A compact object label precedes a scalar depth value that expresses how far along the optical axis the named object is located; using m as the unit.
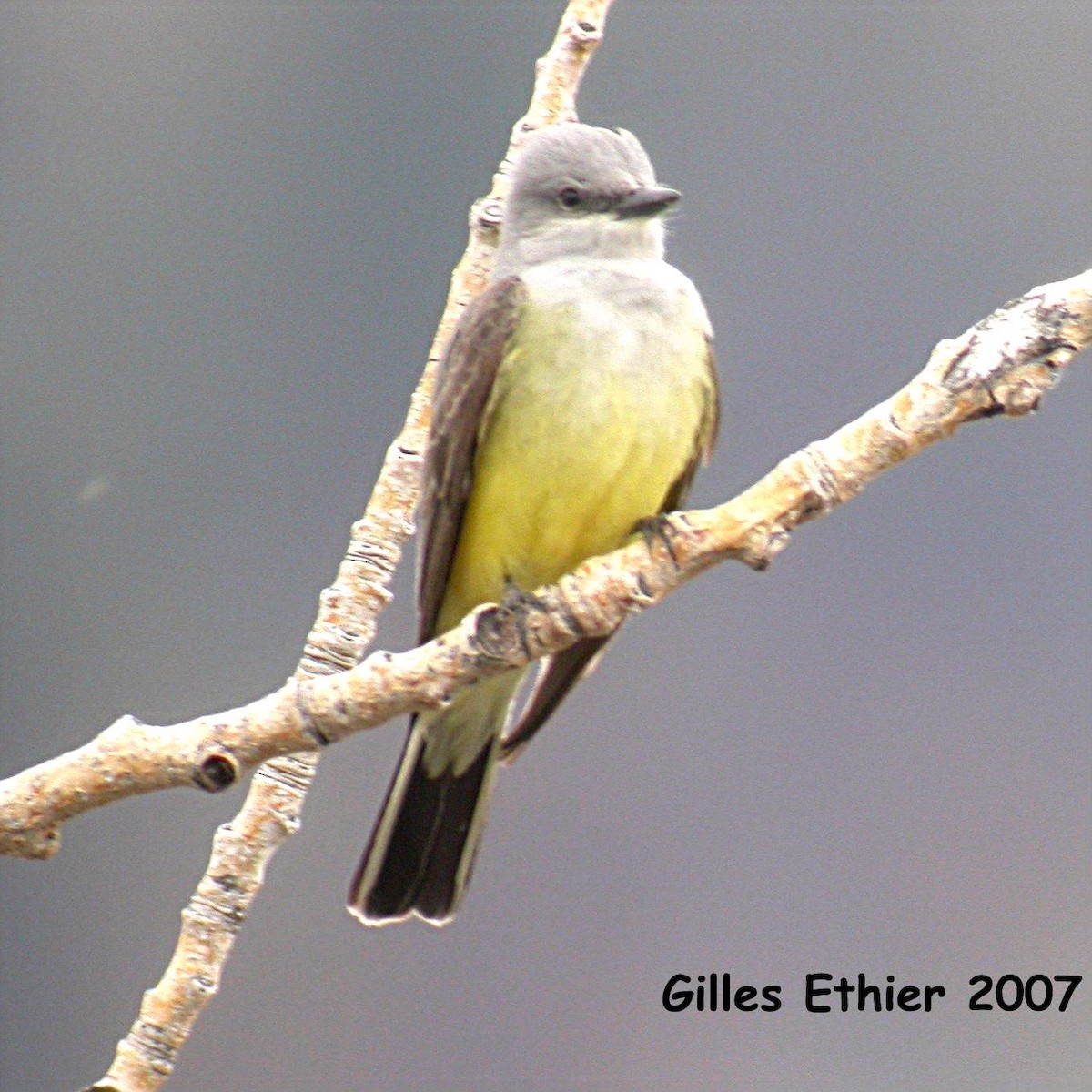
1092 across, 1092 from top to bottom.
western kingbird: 5.14
